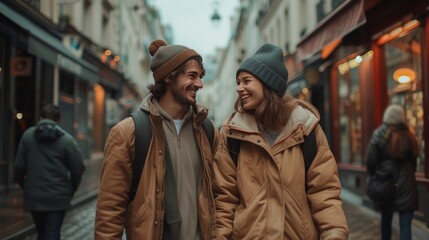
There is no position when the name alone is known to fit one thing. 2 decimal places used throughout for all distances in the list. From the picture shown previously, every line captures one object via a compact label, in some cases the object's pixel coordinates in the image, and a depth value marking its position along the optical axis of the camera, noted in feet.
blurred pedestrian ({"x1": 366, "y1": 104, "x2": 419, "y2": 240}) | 18.60
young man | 8.50
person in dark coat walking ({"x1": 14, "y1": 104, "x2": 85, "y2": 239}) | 16.07
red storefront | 26.66
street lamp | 63.87
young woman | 8.39
